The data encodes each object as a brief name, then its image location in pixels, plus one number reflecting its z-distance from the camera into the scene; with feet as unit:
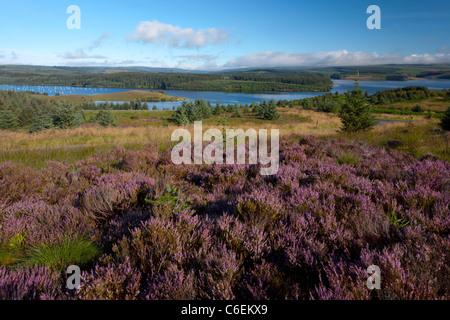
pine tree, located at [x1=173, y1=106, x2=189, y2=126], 153.88
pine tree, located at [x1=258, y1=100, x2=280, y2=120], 184.96
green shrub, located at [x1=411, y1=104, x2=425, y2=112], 224.94
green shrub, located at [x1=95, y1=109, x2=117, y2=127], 144.46
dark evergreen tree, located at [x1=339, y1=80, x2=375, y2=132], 63.38
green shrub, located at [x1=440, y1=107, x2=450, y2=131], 57.97
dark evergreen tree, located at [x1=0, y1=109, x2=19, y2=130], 158.81
